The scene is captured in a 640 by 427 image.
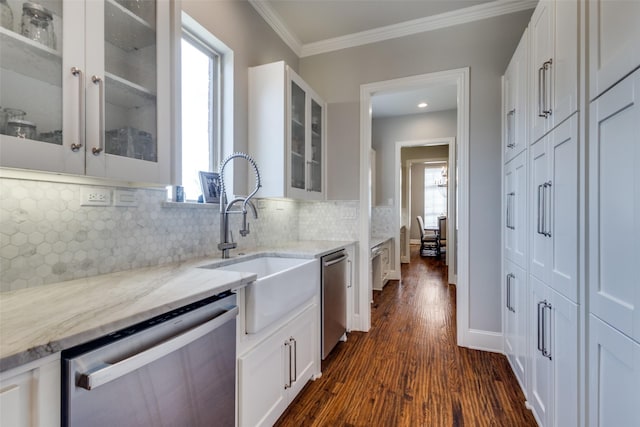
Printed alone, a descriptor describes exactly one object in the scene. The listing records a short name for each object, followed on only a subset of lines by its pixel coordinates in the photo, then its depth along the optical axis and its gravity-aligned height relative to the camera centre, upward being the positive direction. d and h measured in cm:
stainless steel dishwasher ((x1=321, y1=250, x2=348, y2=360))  215 -68
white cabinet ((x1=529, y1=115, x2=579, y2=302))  116 +2
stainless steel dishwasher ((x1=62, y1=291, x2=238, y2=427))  69 -45
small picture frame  191 +17
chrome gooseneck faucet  177 -3
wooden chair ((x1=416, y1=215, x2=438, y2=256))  750 -86
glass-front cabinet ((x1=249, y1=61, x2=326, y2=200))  223 +66
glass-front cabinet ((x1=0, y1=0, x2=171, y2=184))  85 +41
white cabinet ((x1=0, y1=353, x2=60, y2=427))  57 -37
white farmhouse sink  127 -38
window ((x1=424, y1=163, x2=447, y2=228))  929 +55
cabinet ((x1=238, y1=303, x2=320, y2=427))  129 -81
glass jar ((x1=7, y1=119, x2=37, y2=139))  82 +24
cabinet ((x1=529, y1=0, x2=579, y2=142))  119 +68
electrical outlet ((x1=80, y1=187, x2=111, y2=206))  123 +7
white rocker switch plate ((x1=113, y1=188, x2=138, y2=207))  135 +7
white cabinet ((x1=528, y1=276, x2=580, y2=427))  117 -66
